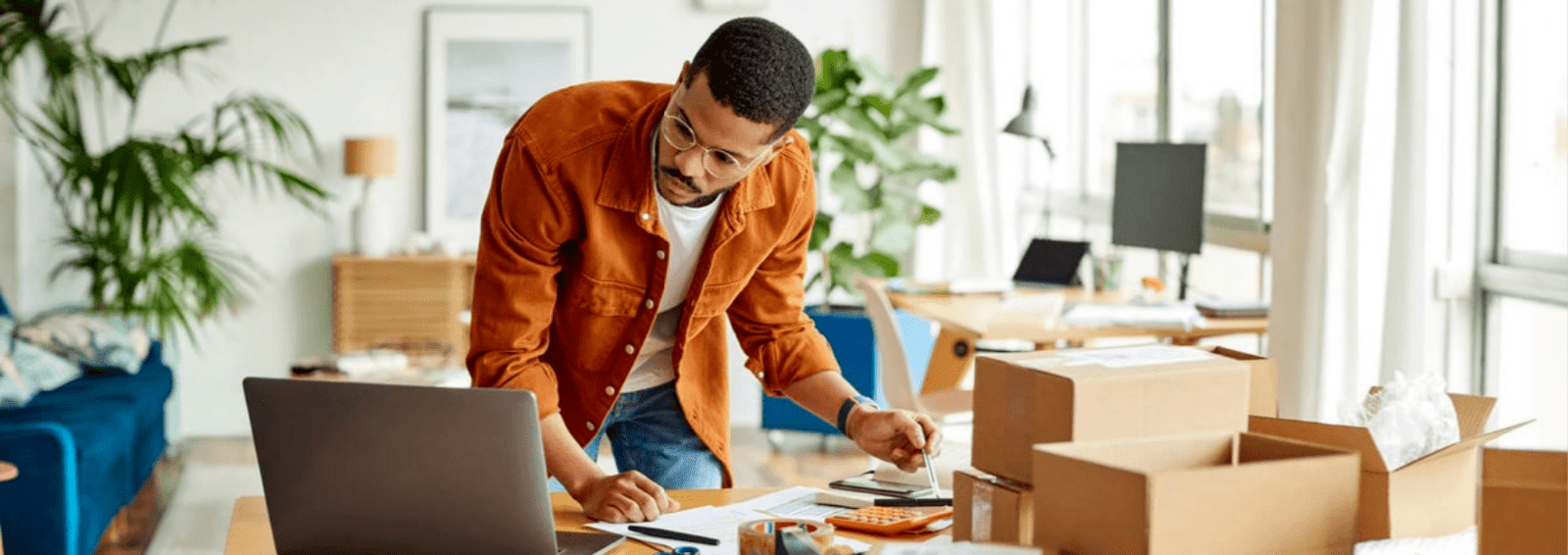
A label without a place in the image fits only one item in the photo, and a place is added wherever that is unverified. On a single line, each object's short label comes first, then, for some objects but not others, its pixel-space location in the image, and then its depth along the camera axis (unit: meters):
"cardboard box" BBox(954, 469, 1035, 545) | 1.65
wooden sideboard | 6.53
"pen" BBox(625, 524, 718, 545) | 1.91
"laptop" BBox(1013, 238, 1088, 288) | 5.11
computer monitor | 4.40
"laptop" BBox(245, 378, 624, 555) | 1.71
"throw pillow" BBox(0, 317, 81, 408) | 4.66
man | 1.99
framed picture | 6.77
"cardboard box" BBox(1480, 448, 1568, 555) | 1.54
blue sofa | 3.89
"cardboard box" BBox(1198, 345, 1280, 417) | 1.98
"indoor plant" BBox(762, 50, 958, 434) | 5.86
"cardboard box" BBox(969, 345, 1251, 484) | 1.66
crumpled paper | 1.89
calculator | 1.95
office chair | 4.27
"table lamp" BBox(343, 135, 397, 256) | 6.49
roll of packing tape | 1.74
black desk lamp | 4.93
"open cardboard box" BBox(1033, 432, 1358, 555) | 1.46
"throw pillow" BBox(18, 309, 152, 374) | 5.25
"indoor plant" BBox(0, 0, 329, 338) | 5.74
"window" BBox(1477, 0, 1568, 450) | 3.20
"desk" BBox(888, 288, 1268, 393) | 3.93
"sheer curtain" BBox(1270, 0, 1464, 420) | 3.24
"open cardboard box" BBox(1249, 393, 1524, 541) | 1.84
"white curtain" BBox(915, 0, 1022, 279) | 6.62
